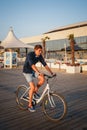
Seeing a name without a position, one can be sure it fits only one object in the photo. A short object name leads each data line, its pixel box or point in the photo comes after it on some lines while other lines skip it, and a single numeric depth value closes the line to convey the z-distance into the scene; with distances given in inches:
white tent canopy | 1149.5
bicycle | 209.9
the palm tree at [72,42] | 979.5
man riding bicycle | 224.7
